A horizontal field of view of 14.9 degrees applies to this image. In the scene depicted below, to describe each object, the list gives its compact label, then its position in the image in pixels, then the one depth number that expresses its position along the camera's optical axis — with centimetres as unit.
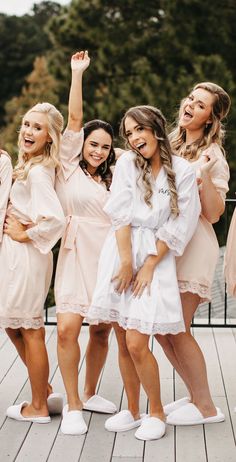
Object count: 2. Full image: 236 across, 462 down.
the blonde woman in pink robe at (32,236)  433
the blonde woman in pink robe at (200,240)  432
